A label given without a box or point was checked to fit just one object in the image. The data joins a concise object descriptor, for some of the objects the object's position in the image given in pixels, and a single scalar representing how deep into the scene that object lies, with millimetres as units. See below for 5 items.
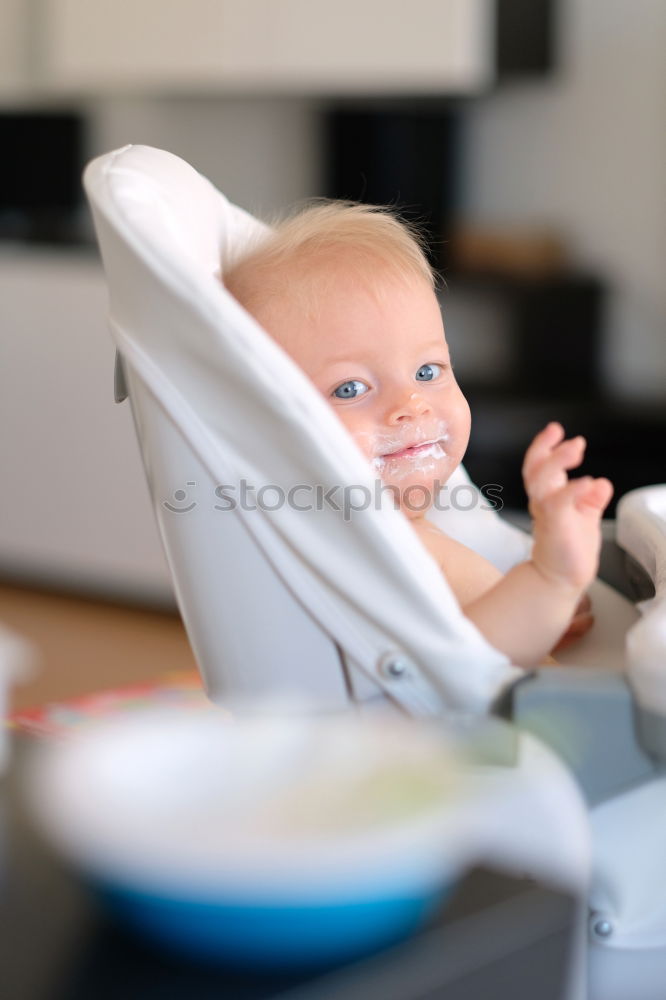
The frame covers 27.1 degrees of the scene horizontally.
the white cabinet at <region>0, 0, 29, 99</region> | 3396
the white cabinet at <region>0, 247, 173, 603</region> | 3082
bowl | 563
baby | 1021
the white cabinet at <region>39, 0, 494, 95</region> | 2734
